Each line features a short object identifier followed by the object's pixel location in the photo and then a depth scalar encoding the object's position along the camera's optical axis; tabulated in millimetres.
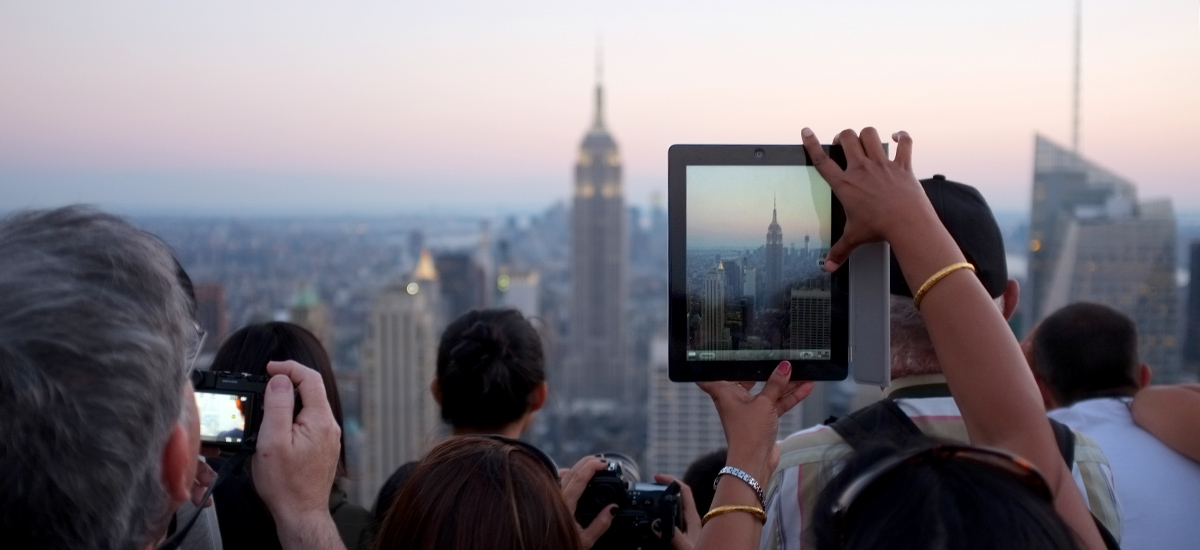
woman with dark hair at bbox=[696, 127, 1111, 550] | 920
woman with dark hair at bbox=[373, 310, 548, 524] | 2518
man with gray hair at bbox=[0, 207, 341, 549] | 991
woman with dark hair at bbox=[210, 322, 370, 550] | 2037
